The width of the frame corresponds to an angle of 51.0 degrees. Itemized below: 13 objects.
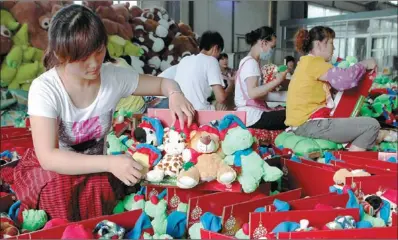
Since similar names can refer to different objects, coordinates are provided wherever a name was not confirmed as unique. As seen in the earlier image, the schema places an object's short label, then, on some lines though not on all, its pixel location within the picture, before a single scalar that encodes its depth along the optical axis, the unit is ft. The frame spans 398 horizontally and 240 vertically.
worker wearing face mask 5.48
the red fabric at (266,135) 5.16
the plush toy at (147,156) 2.76
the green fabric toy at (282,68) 5.62
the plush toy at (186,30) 11.23
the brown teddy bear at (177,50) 10.76
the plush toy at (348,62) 4.56
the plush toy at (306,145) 4.46
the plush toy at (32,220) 2.52
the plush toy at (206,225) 2.39
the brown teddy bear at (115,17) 9.27
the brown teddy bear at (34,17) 7.89
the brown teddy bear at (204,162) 2.66
